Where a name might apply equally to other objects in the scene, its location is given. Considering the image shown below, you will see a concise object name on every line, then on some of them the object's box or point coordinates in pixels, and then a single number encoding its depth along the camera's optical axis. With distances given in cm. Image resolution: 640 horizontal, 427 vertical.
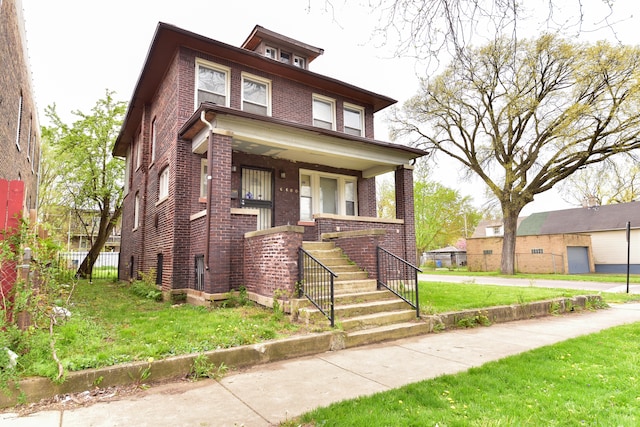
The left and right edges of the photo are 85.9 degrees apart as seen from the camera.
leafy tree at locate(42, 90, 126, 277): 1733
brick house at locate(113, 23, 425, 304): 750
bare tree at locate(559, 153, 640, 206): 3334
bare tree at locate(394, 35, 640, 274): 1705
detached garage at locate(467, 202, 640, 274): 2575
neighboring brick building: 846
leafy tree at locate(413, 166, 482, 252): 3478
